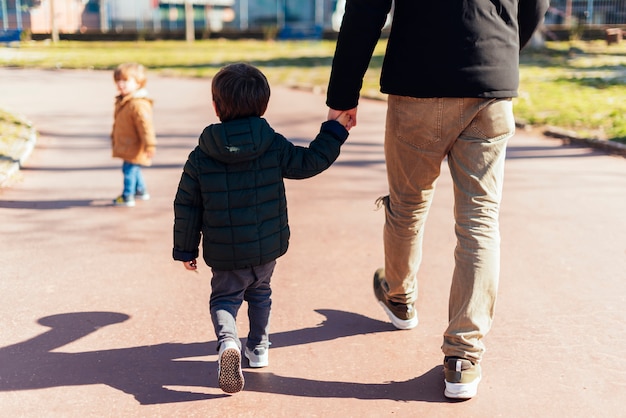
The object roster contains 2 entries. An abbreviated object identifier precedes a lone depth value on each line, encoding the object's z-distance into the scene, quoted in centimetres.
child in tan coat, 665
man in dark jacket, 312
